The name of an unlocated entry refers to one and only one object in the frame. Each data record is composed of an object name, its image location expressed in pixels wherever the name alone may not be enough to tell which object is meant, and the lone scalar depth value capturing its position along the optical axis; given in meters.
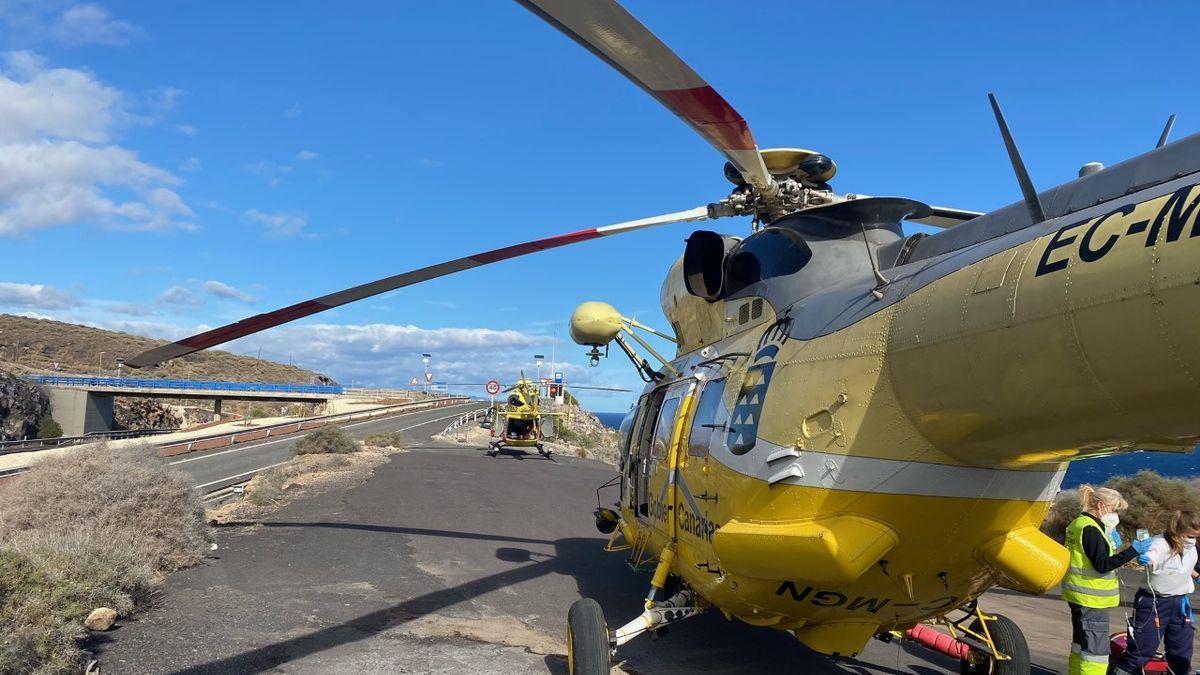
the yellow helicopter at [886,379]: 2.71
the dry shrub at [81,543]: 5.50
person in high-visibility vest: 5.29
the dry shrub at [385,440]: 28.23
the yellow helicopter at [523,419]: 27.78
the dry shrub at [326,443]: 23.39
